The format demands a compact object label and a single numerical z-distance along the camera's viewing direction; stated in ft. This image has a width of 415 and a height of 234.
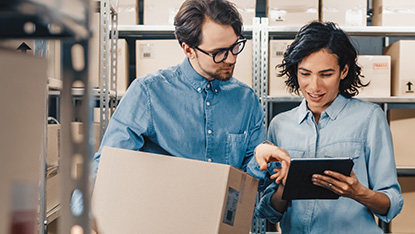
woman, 4.57
